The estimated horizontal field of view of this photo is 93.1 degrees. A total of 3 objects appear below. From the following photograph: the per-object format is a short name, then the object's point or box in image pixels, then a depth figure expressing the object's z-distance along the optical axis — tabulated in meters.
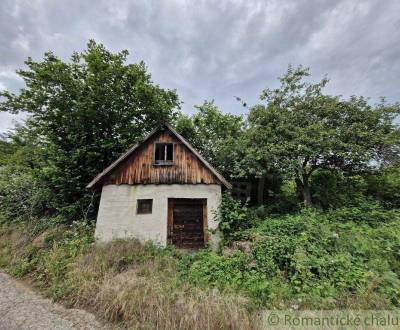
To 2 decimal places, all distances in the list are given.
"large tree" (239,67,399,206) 9.28
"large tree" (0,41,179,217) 10.97
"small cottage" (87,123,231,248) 9.10
